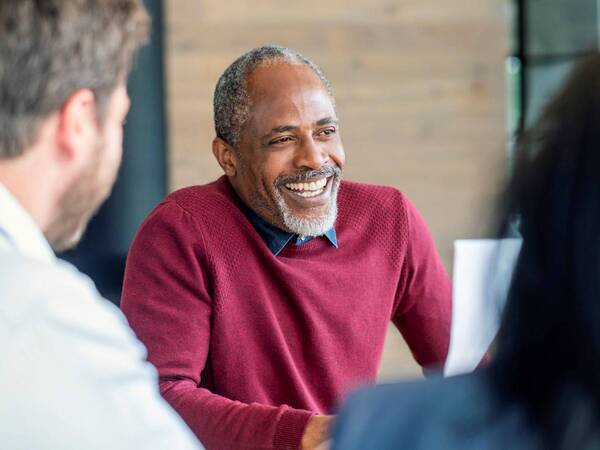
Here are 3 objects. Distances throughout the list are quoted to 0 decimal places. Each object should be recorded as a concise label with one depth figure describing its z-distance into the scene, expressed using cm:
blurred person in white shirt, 137
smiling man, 193
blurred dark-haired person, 109
